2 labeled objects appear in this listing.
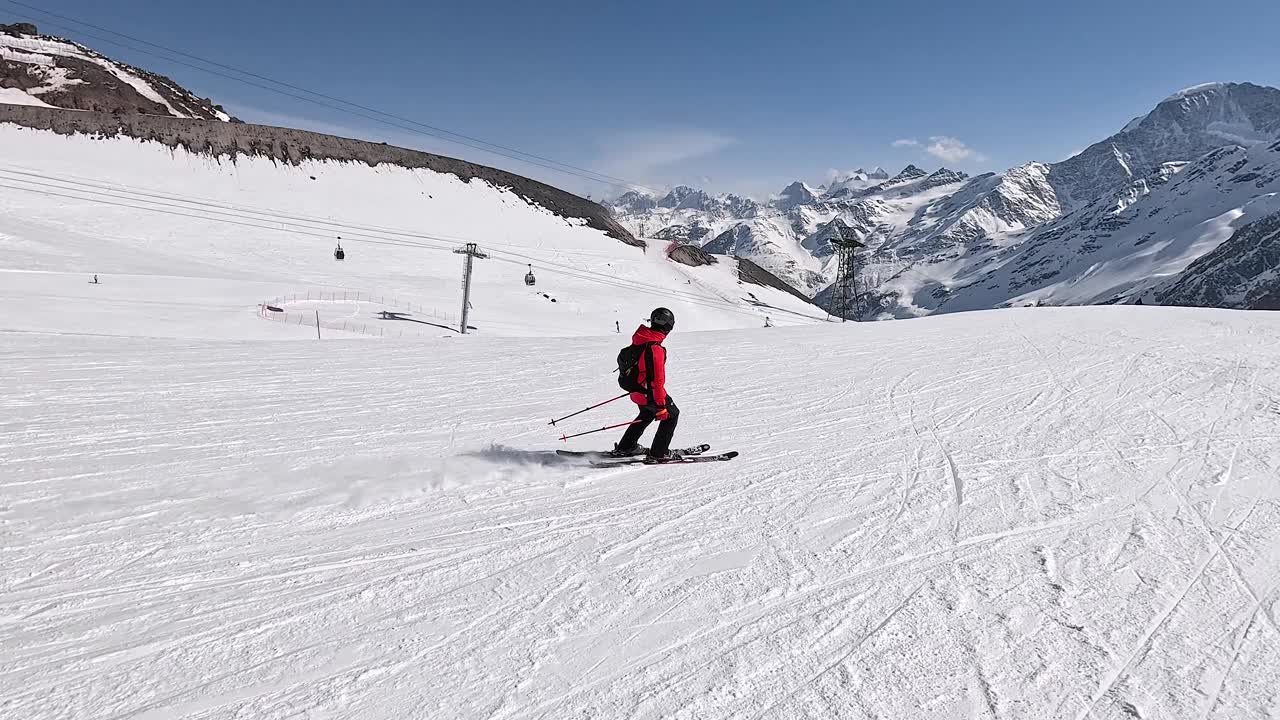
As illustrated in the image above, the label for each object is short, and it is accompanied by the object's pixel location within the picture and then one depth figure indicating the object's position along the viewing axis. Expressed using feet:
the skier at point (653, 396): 20.56
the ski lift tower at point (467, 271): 109.09
